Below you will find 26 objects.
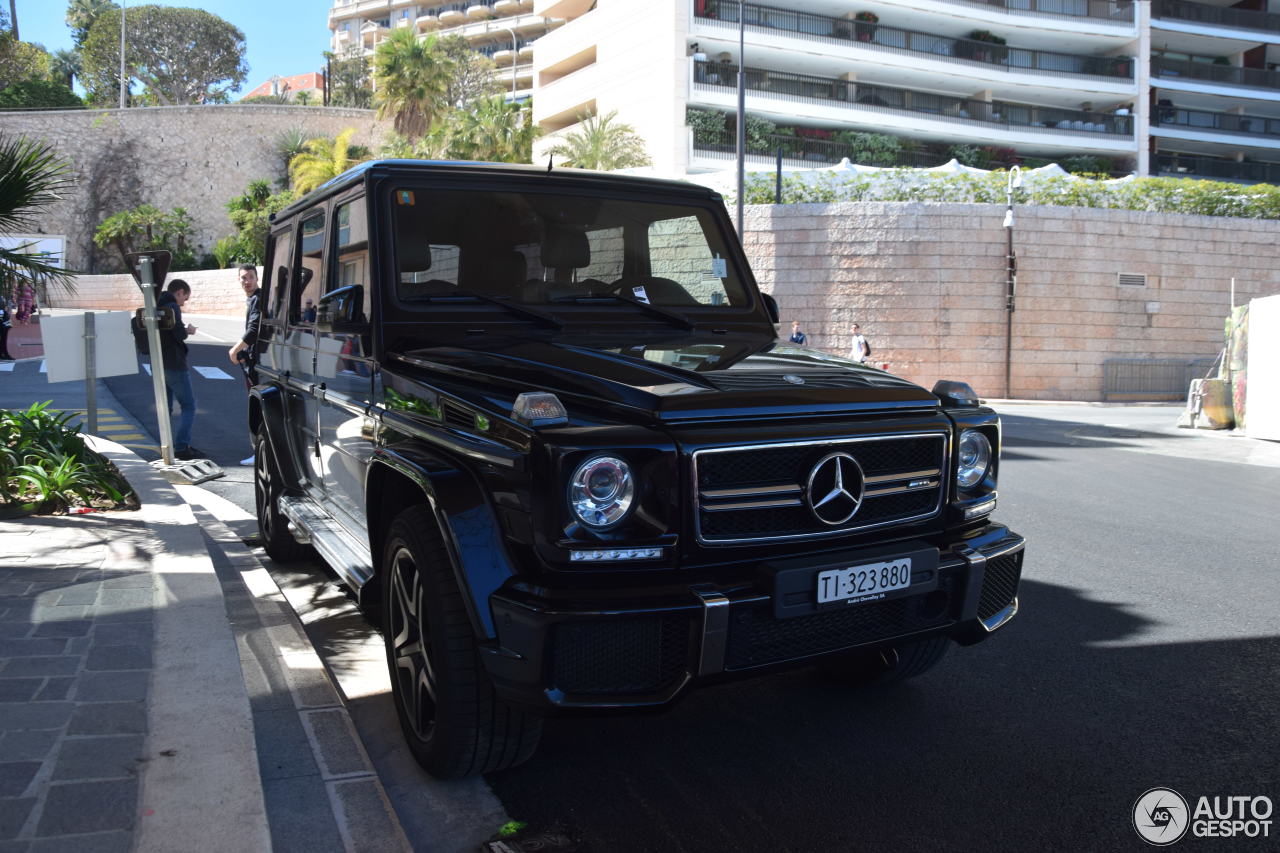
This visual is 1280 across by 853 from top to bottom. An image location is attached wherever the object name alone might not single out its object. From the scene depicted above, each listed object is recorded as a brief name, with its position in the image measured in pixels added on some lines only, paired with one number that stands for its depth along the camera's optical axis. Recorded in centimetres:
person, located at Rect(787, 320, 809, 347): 2550
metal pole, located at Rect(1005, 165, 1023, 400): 2750
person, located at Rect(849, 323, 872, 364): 2481
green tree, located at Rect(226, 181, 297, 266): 5934
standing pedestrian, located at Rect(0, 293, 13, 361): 2317
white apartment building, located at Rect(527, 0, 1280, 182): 3962
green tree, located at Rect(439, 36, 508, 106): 7406
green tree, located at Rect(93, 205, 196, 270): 6475
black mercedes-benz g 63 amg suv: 267
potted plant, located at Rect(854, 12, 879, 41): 4234
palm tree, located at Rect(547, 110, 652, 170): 3878
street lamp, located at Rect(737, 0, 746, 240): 2381
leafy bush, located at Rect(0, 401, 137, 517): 665
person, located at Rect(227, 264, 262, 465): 654
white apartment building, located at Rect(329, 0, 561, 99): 8994
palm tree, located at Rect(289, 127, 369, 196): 5356
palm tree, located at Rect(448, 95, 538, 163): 4447
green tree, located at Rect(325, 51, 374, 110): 9106
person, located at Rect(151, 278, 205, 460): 1021
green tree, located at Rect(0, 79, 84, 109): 7112
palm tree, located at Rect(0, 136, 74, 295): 622
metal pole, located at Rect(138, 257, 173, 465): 928
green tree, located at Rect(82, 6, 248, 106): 8650
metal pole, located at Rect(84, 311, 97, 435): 998
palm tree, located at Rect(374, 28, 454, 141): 5422
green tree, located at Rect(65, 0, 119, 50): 9350
